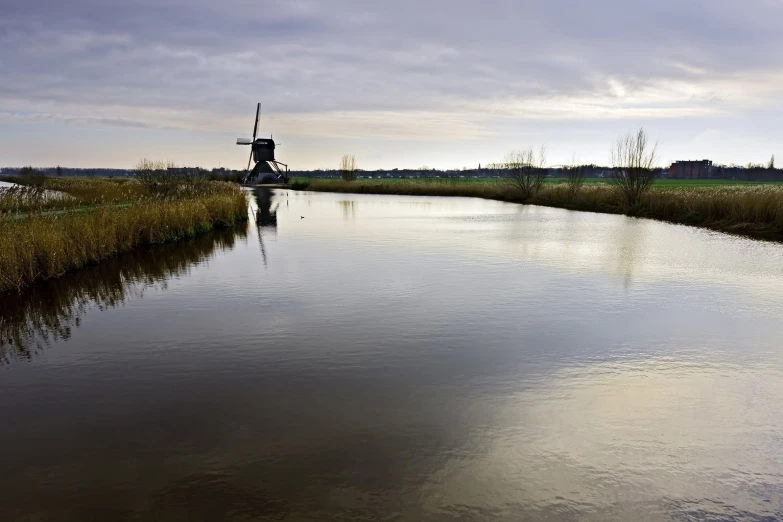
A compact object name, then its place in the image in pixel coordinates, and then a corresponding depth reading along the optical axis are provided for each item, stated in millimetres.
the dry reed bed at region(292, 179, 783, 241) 22062
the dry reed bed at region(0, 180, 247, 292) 11586
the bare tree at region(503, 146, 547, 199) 45281
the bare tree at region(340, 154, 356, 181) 77750
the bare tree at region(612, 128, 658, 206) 31875
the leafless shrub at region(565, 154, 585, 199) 40656
